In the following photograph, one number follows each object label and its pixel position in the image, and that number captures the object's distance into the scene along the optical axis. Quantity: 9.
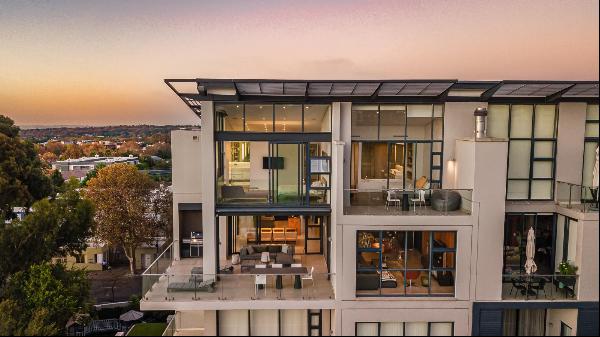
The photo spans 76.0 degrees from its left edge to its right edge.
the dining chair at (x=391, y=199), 10.82
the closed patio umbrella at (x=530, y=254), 9.85
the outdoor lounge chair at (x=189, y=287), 10.58
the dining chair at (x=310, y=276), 10.97
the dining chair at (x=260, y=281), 10.59
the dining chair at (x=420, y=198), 10.78
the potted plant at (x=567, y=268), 9.92
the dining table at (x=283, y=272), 10.71
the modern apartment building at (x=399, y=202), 9.95
